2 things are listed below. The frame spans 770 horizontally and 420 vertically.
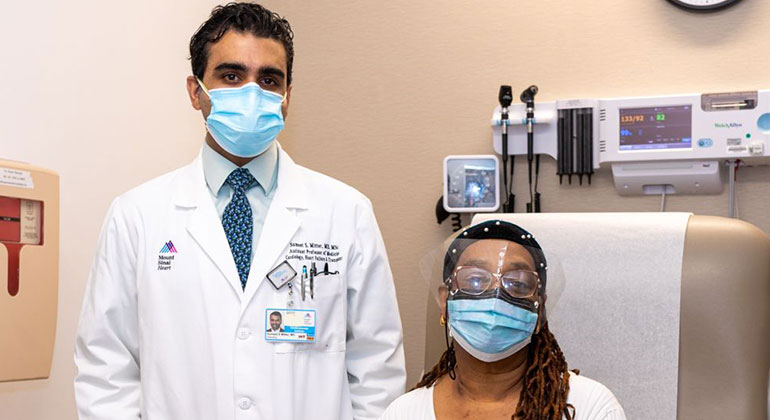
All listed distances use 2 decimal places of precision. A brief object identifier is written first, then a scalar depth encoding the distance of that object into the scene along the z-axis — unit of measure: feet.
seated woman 4.40
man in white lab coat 5.20
